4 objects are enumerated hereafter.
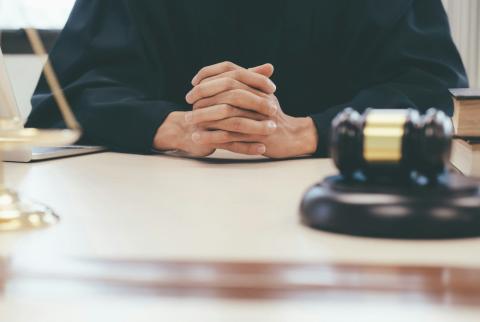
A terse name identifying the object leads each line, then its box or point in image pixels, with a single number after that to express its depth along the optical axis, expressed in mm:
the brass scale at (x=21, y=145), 917
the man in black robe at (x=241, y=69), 1508
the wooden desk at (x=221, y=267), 746
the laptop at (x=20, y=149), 963
